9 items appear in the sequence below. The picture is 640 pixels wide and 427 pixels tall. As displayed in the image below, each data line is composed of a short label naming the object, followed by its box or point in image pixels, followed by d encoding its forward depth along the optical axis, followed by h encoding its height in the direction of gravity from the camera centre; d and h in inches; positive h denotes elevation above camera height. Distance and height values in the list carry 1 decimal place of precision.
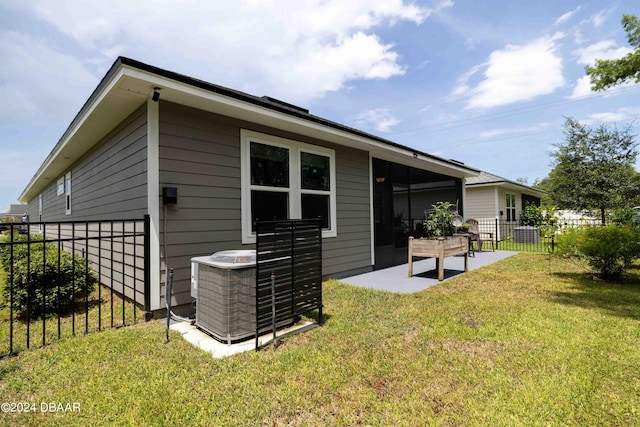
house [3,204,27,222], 1571.1 +65.3
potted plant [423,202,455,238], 215.9 -4.8
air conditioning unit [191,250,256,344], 108.1 -29.6
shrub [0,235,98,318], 143.9 -32.7
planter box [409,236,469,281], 208.5 -24.8
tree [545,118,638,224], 407.2 +64.9
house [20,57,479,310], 137.3 +31.5
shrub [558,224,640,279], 194.1 -23.7
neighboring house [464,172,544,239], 539.8 +30.0
